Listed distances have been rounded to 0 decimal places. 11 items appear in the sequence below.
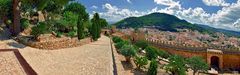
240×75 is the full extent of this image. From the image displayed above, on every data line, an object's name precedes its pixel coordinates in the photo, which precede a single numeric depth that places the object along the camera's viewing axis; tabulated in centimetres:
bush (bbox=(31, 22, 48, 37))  879
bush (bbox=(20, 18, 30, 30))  1041
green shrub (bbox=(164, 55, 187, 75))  1036
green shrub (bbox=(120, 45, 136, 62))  1025
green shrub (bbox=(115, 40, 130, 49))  1201
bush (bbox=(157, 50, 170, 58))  1552
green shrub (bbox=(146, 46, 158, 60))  1285
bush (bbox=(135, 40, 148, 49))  1634
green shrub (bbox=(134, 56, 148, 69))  988
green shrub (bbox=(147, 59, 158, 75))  865
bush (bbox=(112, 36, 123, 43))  1479
